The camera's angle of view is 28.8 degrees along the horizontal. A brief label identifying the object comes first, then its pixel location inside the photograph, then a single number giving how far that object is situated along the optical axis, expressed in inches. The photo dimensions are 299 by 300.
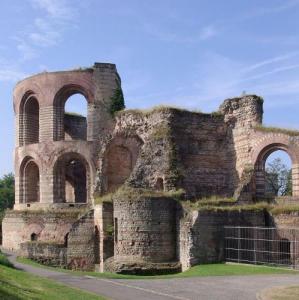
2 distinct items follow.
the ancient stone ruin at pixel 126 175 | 989.2
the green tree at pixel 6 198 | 2952.8
